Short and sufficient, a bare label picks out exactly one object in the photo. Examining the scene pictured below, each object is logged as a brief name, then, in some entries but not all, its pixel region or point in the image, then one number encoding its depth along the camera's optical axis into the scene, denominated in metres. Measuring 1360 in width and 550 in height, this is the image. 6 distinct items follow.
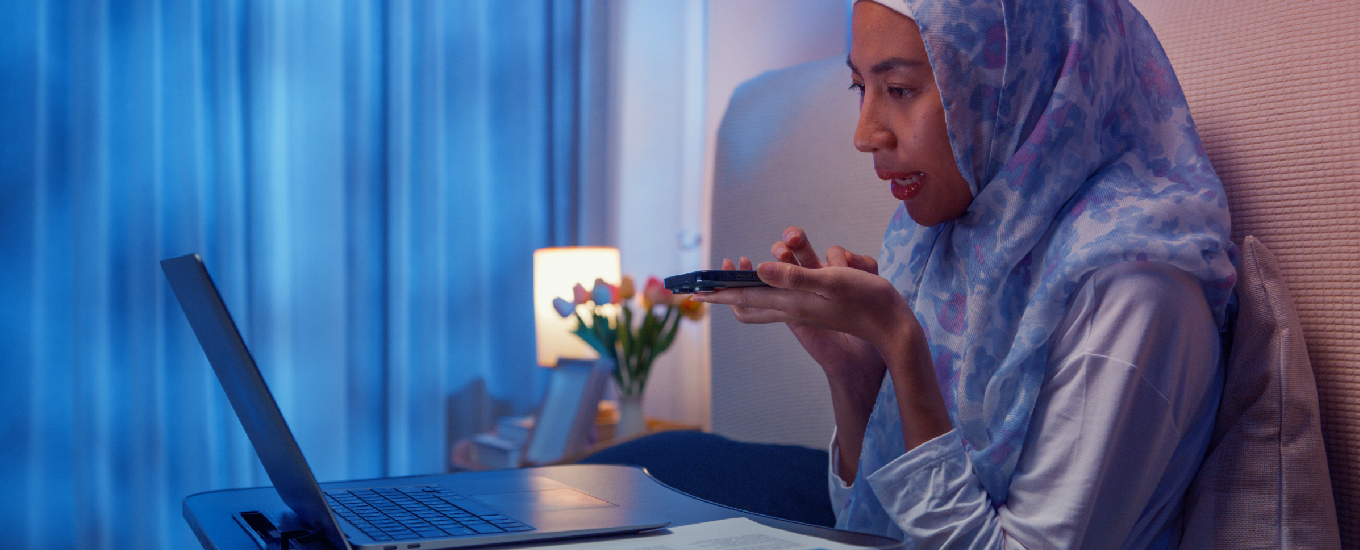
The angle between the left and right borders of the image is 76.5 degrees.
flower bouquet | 2.13
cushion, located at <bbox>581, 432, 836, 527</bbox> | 1.04
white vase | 2.25
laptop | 0.56
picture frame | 2.01
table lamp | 2.01
